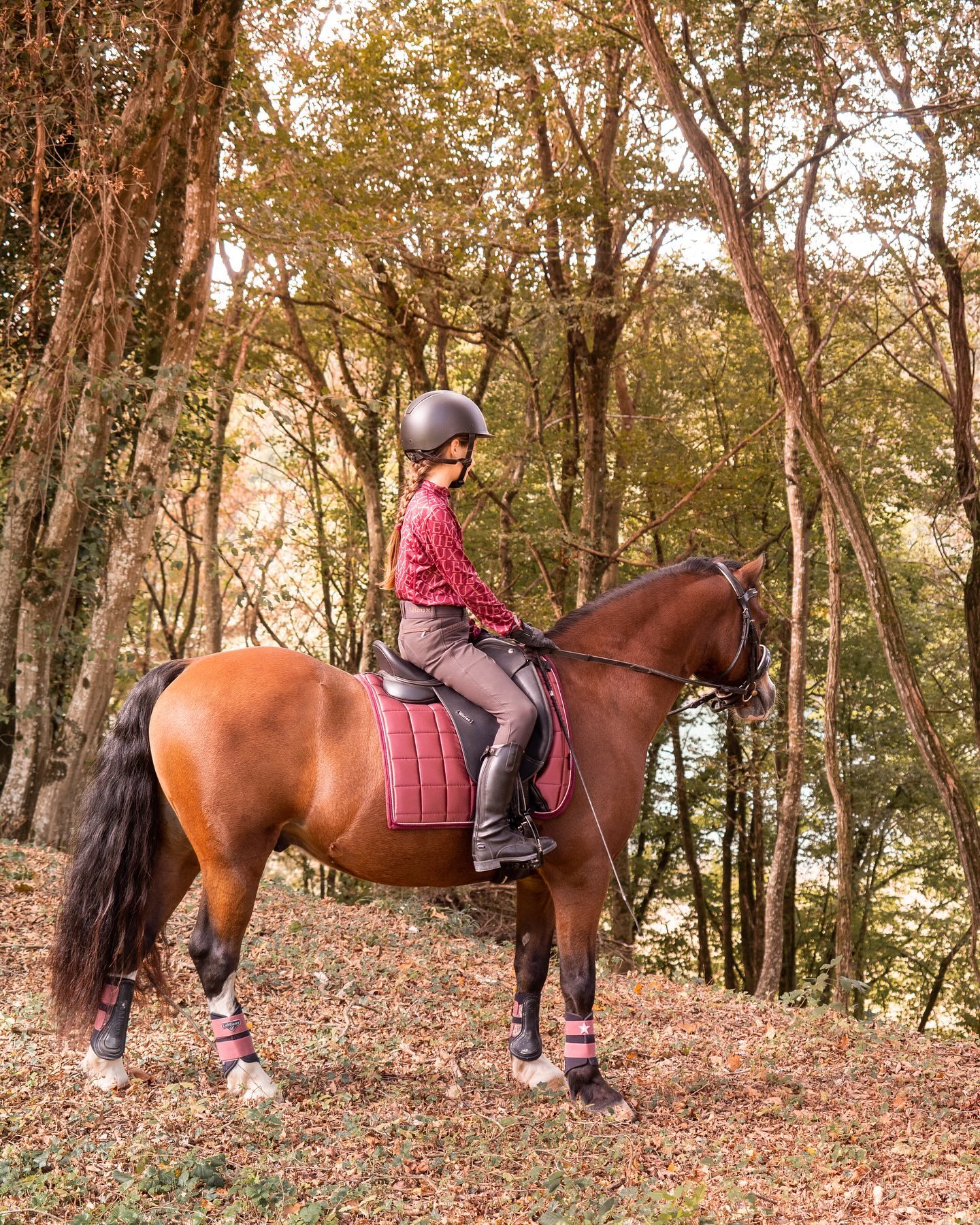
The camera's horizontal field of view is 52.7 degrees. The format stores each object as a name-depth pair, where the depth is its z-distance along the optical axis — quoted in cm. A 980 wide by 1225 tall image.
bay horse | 402
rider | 405
